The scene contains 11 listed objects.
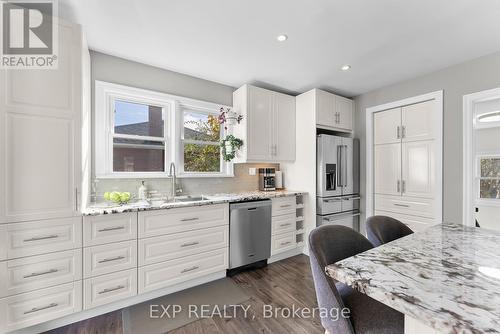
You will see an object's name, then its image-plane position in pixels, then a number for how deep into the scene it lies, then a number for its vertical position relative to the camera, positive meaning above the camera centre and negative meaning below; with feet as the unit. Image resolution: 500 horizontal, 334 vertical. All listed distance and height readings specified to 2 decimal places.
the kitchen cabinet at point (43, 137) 5.11 +0.74
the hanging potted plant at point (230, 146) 9.85 +0.95
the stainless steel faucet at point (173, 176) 8.79 -0.39
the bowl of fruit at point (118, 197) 6.99 -0.99
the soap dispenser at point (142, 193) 8.20 -0.98
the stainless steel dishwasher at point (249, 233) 8.50 -2.70
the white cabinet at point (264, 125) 9.92 +2.00
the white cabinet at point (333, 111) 10.55 +2.84
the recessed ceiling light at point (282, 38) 6.80 +4.07
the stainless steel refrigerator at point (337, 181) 10.31 -0.69
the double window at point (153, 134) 8.00 +1.36
